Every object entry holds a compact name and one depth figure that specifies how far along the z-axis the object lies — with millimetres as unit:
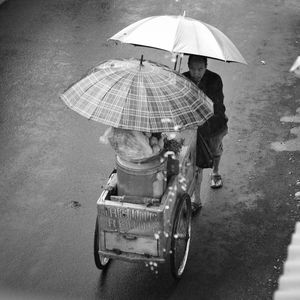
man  11519
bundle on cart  9478
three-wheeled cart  9754
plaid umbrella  8897
